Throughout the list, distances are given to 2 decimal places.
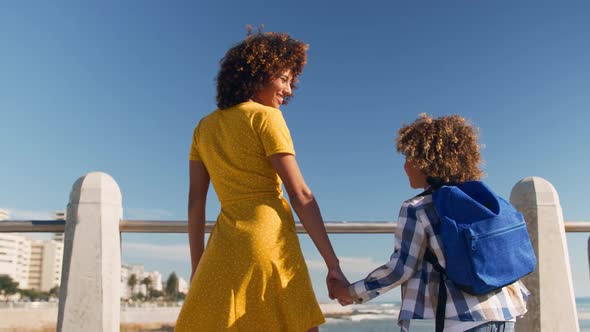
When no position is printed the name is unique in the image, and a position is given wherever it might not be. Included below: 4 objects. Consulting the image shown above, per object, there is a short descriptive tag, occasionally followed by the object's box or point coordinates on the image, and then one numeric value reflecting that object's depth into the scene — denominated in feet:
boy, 6.35
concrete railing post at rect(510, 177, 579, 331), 10.99
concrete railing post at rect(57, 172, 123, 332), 9.73
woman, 5.87
